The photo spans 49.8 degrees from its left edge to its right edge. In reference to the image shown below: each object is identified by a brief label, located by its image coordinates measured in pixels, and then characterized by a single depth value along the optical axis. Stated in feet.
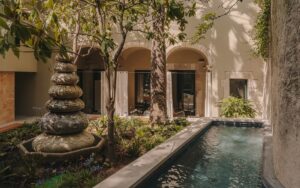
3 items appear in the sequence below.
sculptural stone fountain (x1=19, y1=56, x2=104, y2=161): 23.13
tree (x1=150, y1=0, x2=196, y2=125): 38.58
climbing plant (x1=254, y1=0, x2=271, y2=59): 37.04
